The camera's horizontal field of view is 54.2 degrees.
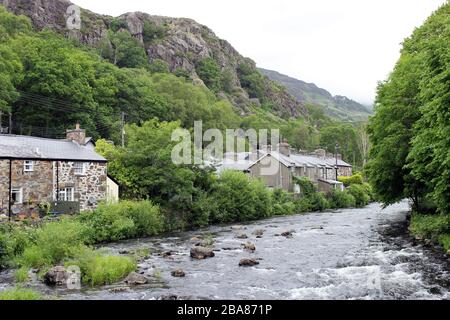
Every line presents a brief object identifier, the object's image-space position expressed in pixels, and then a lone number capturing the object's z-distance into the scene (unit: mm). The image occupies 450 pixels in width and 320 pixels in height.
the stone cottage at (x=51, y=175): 30188
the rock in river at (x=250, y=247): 27688
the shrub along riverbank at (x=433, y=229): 25375
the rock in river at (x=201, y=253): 24922
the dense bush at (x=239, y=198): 45000
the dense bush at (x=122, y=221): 30203
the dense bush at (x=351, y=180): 78438
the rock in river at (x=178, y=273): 20359
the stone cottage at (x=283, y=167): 62719
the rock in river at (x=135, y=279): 18656
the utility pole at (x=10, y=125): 58103
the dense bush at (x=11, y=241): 22203
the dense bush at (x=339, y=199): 65719
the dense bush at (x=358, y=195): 70312
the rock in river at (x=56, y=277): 18500
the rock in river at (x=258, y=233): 34428
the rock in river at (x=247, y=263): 22819
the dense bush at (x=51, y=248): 21719
